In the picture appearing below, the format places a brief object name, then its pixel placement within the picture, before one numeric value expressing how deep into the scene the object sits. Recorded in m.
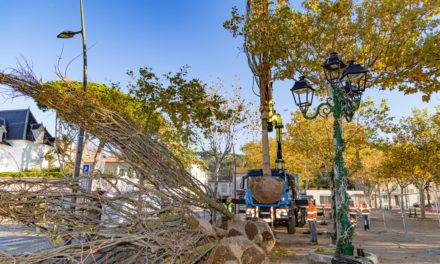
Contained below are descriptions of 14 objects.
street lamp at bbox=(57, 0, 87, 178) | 8.47
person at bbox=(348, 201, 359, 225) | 13.45
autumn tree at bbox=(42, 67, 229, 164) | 12.48
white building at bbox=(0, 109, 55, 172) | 35.72
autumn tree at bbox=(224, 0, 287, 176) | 10.31
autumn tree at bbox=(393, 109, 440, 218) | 21.56
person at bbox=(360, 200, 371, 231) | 15.89
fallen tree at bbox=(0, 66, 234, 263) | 4.02
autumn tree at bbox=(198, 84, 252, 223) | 24.23
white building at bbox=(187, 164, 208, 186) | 58.44
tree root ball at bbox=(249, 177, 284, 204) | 10.16
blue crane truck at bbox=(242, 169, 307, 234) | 11.77
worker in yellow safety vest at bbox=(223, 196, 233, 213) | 16.26
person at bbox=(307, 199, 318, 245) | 11.04
